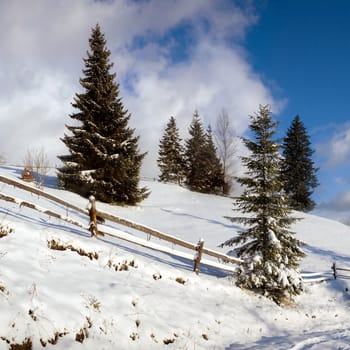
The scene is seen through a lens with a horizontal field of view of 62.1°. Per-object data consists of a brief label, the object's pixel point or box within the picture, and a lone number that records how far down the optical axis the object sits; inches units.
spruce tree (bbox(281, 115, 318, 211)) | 1414.9
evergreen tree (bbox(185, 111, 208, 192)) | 1685.5
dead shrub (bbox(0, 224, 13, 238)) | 248.9
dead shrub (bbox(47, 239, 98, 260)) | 266.9
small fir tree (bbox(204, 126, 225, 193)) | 1662.2
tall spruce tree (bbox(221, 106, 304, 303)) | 399.2
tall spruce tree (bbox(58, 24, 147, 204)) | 892.0
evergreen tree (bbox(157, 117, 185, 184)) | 1877.5
